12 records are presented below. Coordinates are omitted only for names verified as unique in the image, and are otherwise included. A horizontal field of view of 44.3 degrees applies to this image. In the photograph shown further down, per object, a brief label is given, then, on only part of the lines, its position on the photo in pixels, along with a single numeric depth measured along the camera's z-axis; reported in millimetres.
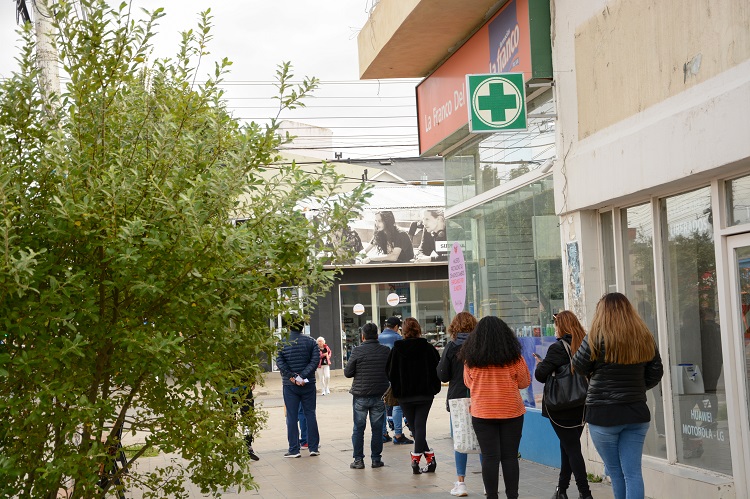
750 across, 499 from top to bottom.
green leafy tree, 4465
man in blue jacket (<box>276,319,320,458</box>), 12289
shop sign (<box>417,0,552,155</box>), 9922
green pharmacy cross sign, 9828
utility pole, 9109
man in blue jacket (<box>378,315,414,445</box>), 13164
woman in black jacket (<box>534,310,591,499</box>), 7707
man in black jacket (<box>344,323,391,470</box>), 11109
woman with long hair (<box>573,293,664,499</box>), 6406
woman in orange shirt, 7570
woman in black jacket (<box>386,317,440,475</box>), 10398
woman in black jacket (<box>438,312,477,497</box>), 9211
